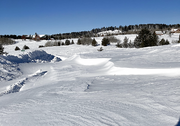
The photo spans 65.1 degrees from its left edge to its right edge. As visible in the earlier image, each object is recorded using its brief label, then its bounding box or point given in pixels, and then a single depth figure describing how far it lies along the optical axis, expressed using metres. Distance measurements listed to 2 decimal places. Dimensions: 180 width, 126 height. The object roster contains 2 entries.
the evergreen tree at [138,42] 32.64
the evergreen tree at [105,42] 52.72
